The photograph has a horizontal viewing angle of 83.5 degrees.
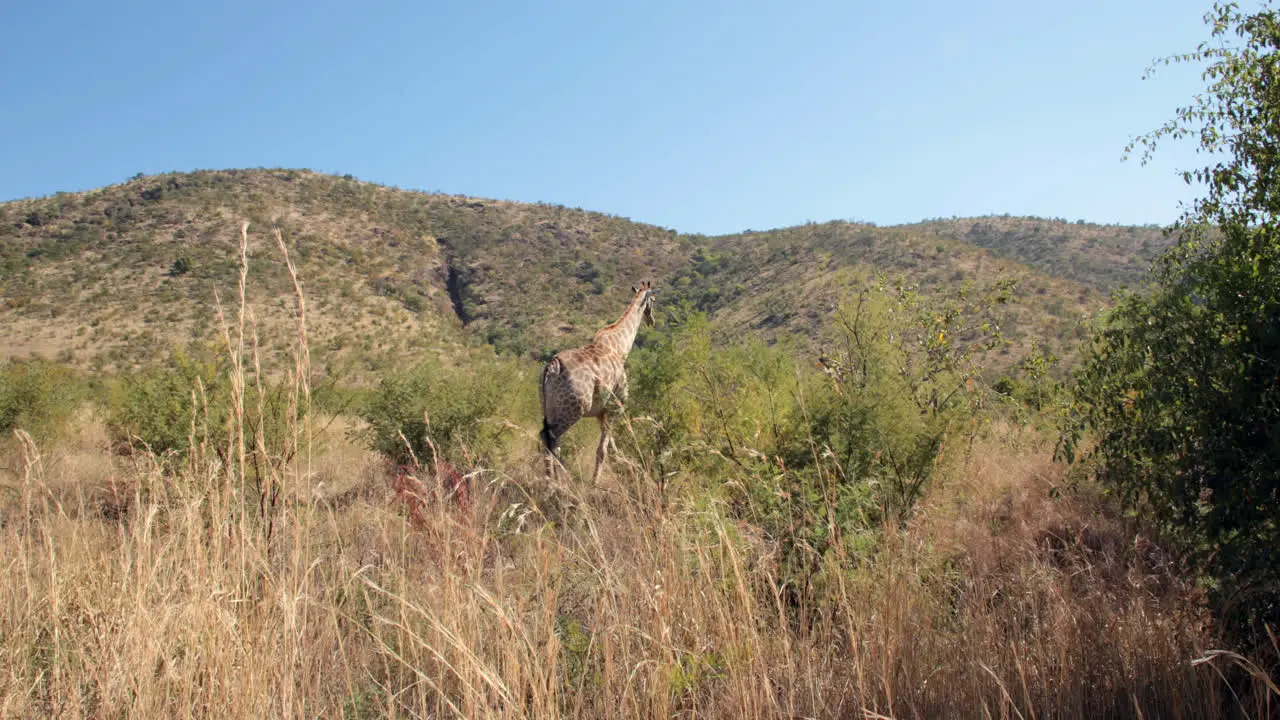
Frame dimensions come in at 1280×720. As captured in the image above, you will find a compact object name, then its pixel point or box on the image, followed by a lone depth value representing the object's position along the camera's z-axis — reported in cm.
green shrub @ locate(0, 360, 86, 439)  1069
